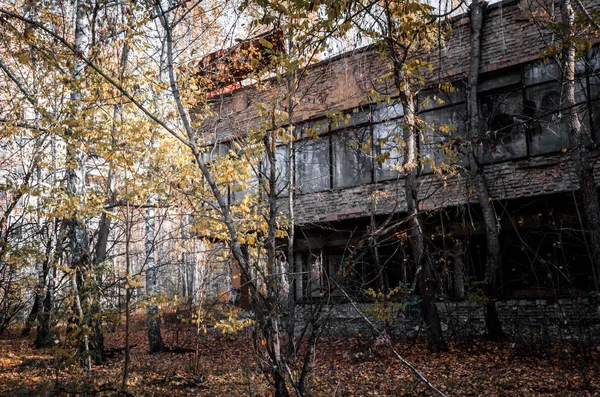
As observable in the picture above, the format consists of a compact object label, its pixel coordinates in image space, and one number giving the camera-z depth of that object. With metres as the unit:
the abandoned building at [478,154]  10.96
